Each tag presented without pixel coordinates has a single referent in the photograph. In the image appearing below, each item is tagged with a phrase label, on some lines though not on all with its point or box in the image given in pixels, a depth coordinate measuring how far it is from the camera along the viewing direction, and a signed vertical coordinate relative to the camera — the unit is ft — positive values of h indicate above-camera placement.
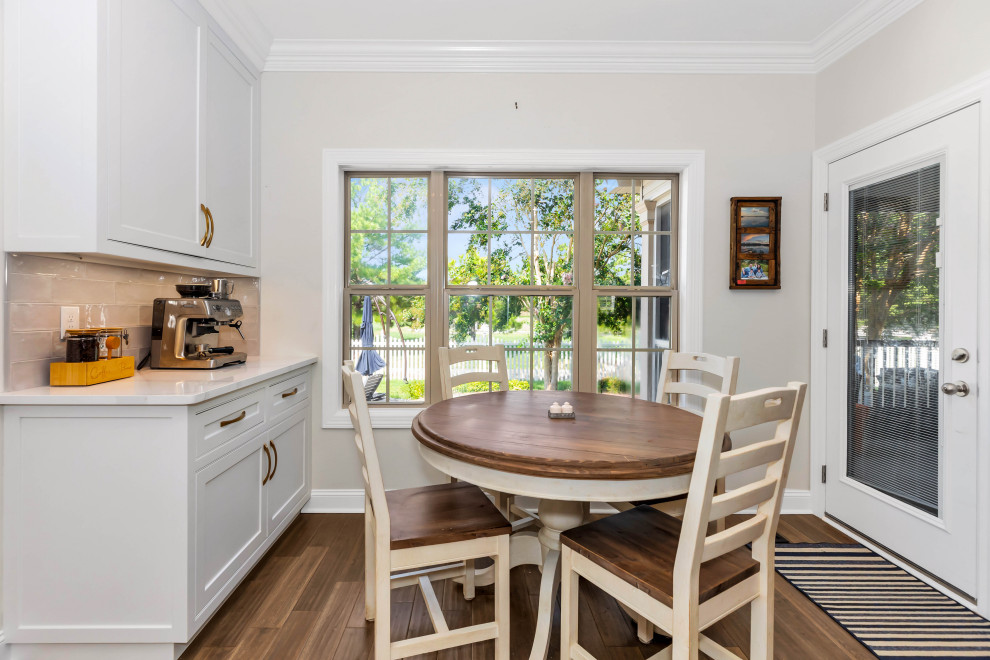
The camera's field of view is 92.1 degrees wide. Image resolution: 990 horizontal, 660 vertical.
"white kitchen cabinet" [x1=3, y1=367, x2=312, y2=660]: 5.05 -2.18
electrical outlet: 5.77 +0.07
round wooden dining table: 4.21 -1.15
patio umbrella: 9.67 -0.35
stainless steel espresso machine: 6.93 -0.08
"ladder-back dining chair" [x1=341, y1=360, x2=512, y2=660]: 4.52 -2.12
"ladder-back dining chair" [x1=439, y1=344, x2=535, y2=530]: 7.29 -0.78
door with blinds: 6.49 -0.24
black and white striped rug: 5.67 -3.69
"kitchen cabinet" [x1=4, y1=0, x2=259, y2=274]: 5.14 +2.31
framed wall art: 9.09 +1.72
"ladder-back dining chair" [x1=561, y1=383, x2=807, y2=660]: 3.64 -2.05
